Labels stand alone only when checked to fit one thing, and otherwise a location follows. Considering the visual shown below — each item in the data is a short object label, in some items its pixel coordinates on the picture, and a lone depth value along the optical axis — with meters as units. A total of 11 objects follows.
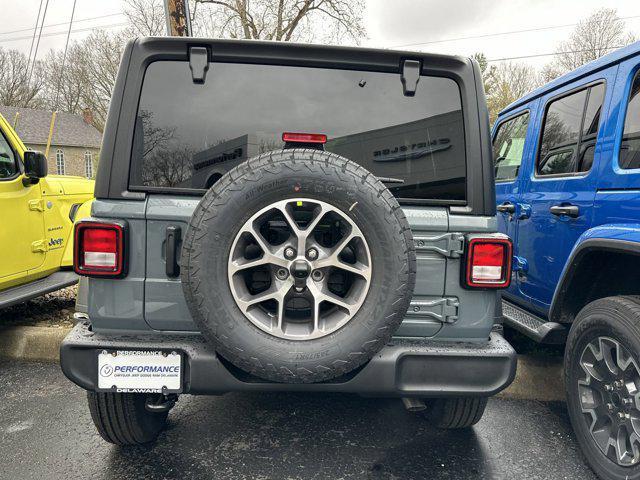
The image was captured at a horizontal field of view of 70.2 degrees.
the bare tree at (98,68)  33.75
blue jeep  2.18
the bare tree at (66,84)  37.22
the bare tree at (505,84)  34.03
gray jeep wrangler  1.80
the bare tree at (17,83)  41.41
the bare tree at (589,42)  29.59
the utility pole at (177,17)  7.26
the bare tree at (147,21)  23.17
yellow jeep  3.75
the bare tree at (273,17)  20.16
